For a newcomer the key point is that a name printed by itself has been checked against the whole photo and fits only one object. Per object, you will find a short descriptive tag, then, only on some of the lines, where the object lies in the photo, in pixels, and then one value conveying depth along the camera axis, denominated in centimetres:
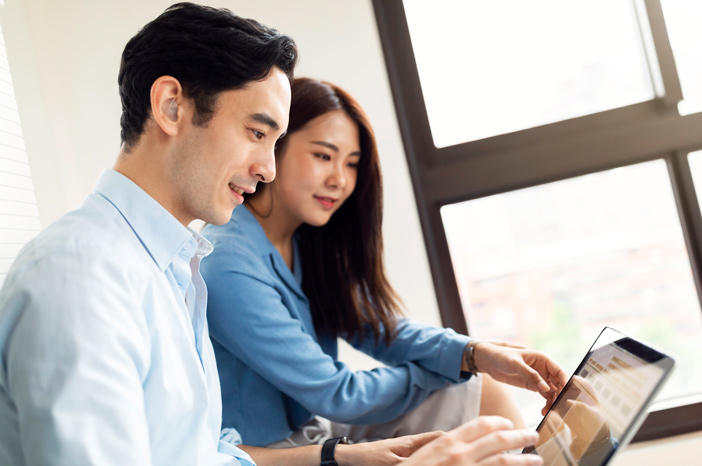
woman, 120
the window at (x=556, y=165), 184
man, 60
